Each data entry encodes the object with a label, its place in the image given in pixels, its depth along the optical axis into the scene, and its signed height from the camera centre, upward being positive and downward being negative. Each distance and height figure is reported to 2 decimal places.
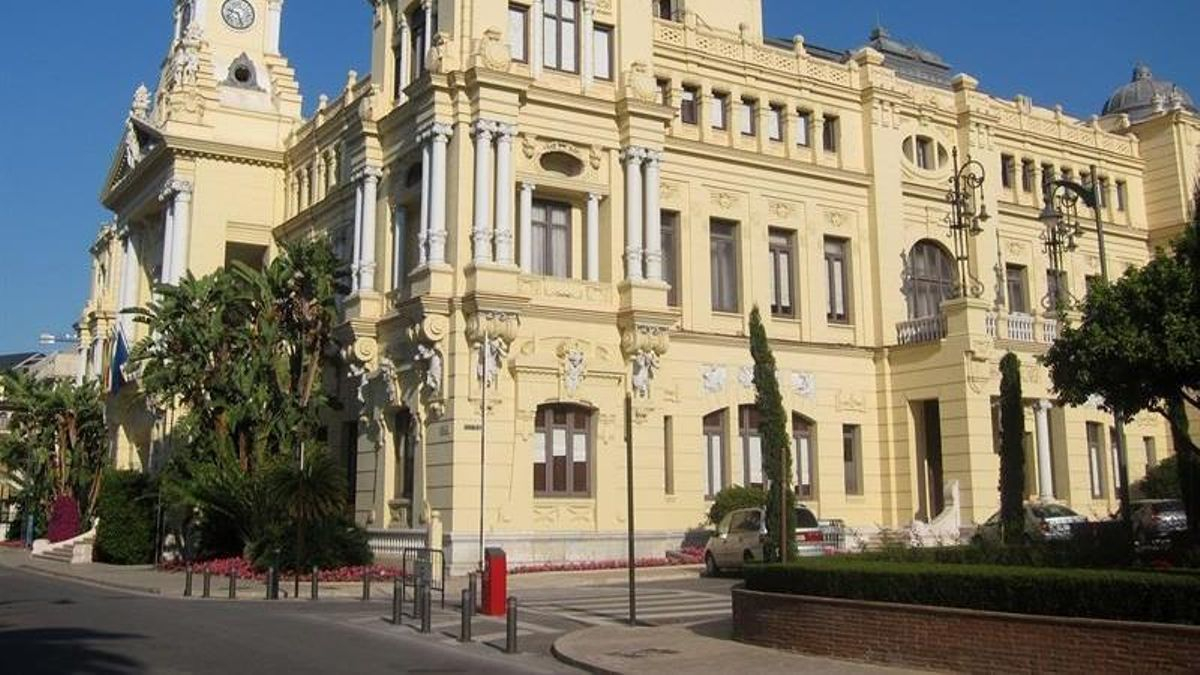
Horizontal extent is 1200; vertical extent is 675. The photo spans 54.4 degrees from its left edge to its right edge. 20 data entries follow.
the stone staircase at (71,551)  43.12 -0.53
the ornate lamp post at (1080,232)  24.89 +7.16
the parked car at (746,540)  28.73 -0.22
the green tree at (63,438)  53.84 +4.58
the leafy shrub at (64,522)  49.97 +0.63
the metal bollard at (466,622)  18.08 -1.36
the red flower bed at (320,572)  30.08 -0.97
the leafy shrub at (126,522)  41.41 +0.51
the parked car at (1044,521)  27.88 +0.20
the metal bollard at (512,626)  16.83 -1.33
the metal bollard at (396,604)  20.69 -1.22
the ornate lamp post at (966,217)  38.31 +10.74
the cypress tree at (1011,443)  25.77 +1.91
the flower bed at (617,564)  30.75 -0.85
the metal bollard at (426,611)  19.45 -1.27
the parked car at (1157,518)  28.73 +0.26
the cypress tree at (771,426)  23.84 +2.17
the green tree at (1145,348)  22.80 +3.61
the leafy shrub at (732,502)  34.28 +0.85
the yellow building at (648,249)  32.47 +9.21
